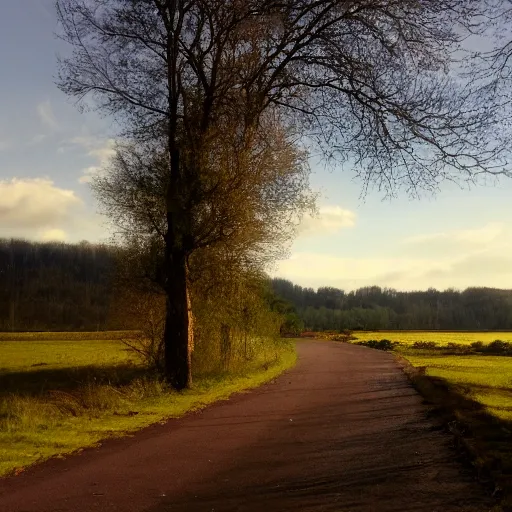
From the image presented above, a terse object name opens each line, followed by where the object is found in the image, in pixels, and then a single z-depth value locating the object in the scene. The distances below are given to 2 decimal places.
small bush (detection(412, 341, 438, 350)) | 68.98
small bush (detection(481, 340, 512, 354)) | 62.03
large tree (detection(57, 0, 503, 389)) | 16.98
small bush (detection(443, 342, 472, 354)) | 63.22
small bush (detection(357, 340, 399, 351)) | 68.72
